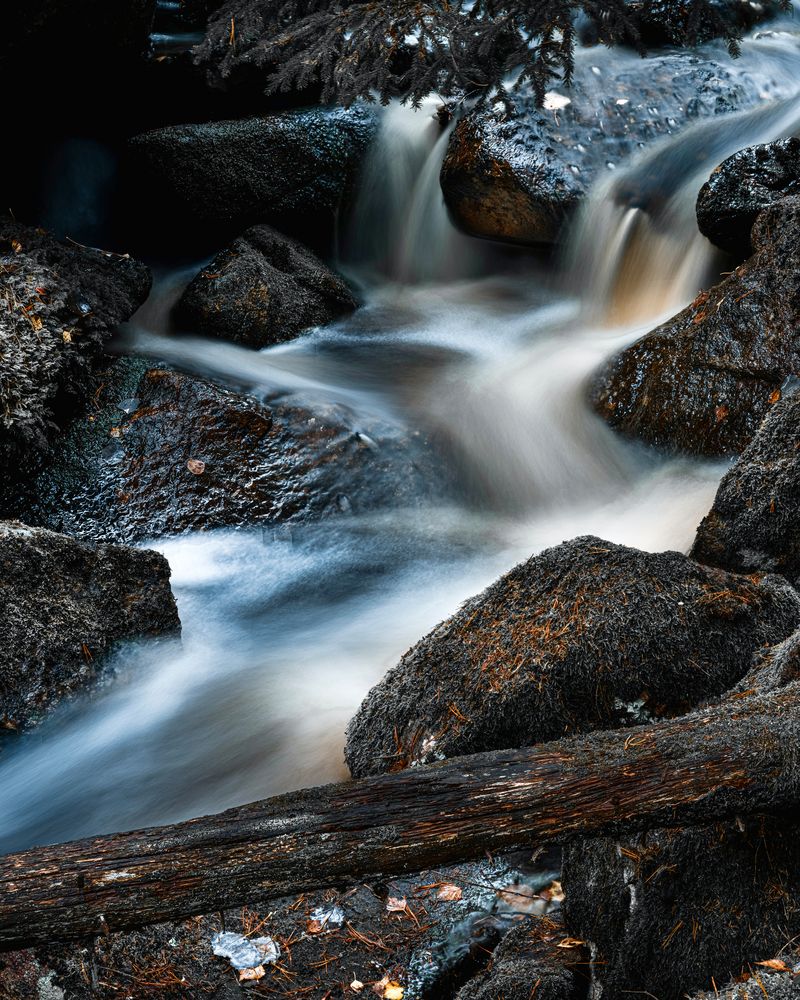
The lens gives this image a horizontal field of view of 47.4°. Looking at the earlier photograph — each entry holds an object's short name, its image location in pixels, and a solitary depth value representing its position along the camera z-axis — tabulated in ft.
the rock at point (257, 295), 23.70
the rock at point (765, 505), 12.22
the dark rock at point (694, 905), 6.59
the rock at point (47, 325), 18.51
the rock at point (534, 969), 7.18
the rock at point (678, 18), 28.53
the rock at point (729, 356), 17.47
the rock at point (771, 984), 5.34
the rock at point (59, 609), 13.23
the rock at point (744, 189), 20.27
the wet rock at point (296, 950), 7.99
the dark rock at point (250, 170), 26.55
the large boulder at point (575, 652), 9.69
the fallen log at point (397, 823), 5.68
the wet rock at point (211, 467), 18.74
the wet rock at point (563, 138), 25.46
